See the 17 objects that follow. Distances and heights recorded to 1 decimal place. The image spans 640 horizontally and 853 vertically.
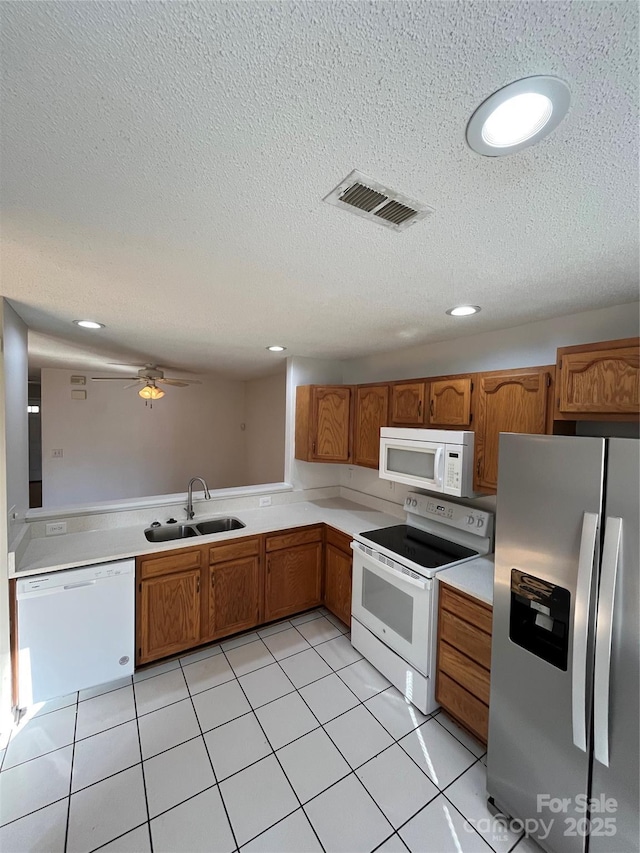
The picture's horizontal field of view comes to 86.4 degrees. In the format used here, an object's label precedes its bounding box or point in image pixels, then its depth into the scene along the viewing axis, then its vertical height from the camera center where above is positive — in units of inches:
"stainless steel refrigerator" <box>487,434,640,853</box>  45.1 -33.6
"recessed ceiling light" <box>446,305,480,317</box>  73.9 +23.3
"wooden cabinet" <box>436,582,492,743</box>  68.2 -51.4
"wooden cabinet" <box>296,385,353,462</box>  125.8 -3.5
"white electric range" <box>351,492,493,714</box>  78.0 -42.0
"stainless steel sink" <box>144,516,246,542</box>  105.3 -38.8
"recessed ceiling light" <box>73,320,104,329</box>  90.7 +22.8
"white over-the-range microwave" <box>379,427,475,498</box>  81.6 -11.6
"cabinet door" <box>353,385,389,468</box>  112.6 -2.7
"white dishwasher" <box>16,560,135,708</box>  74.6 -51.2
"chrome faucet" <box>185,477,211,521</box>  110.9 -31.3
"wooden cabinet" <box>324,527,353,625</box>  106.0 -52.4
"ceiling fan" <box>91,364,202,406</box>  142.8 +12.4
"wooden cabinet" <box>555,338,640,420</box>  56.5 +6.8
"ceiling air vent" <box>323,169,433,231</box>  35.6 +23.8
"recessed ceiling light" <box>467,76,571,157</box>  24.7 +23.9
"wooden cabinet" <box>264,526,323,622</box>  107.6 -52.3
